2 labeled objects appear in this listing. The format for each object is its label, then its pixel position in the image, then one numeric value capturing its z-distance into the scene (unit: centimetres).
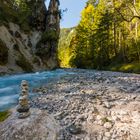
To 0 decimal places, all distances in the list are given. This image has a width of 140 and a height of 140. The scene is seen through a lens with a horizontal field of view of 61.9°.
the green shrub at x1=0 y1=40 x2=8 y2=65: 1765
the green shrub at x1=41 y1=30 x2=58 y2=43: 2422
